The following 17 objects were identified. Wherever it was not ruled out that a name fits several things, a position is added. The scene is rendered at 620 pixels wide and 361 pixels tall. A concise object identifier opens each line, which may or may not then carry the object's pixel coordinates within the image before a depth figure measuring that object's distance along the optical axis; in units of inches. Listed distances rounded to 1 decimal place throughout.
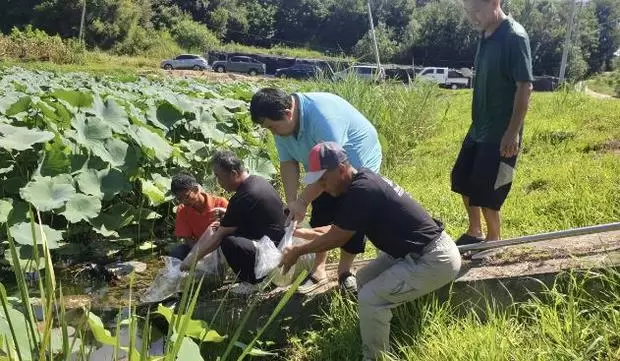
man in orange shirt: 161.0
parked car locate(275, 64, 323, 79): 1178.9
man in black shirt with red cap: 109.4
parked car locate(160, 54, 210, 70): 1505.9
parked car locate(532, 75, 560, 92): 958.1
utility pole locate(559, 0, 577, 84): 982.3
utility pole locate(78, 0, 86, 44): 1607.3
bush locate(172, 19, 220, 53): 2162.9
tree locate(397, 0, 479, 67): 1971.0
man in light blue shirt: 127.1
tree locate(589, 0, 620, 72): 2080.5
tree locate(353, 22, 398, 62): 1575.3
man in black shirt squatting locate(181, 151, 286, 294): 144.9
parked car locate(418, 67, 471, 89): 1225.8
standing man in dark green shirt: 123.6
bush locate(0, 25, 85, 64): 1307.8
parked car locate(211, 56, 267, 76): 1556.3
